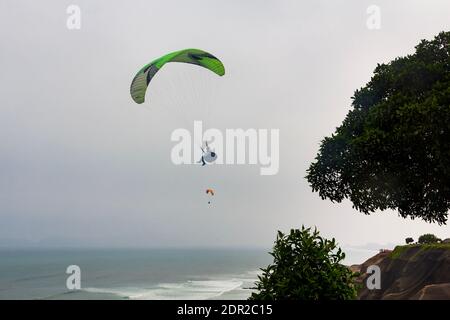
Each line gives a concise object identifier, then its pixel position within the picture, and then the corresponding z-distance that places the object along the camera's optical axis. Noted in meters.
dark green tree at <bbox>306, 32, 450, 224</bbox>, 22.19
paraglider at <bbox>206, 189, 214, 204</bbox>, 26.28
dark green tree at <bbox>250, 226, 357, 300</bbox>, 13.66
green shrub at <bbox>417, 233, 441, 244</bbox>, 35.28
